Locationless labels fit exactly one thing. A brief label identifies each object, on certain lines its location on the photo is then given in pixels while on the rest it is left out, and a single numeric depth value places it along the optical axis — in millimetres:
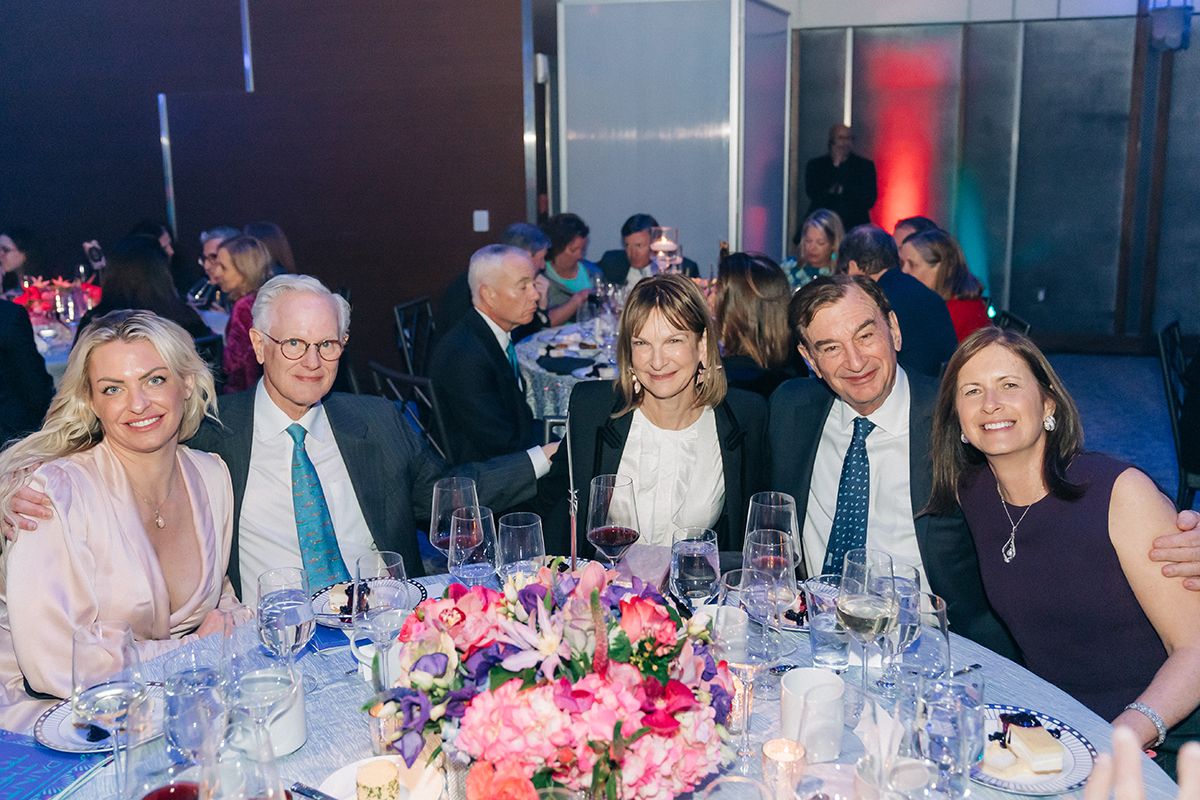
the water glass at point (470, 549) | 2137
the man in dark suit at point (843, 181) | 9406
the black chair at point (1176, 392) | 4531
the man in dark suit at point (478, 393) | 4195
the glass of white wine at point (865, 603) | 1758
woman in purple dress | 2172
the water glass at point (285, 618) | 1786
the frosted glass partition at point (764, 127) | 8133
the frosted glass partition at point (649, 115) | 7883
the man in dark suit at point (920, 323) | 4688
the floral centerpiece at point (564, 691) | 1281
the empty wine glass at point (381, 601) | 1766
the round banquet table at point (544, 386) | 5012
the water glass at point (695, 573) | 1915
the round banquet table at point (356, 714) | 1639
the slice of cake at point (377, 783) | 1497
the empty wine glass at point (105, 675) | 1620
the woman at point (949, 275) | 5617
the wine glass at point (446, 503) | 2252
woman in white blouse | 2930
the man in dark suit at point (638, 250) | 7430
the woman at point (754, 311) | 4191
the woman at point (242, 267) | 5613
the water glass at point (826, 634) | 1912
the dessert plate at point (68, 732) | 1724
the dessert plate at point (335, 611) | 1946
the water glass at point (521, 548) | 2014
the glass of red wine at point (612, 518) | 2090
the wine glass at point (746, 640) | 1725
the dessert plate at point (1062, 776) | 1567
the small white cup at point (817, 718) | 1587
